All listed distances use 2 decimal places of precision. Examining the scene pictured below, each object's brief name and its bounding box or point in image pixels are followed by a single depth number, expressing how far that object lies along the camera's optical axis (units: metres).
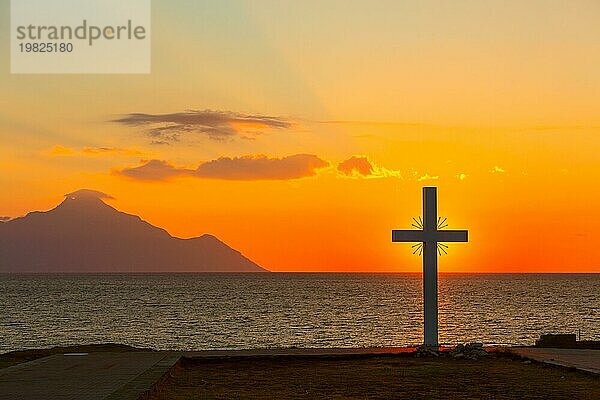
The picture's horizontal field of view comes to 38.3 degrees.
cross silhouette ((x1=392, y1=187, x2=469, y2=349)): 24.38
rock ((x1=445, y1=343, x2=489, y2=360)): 22.52
